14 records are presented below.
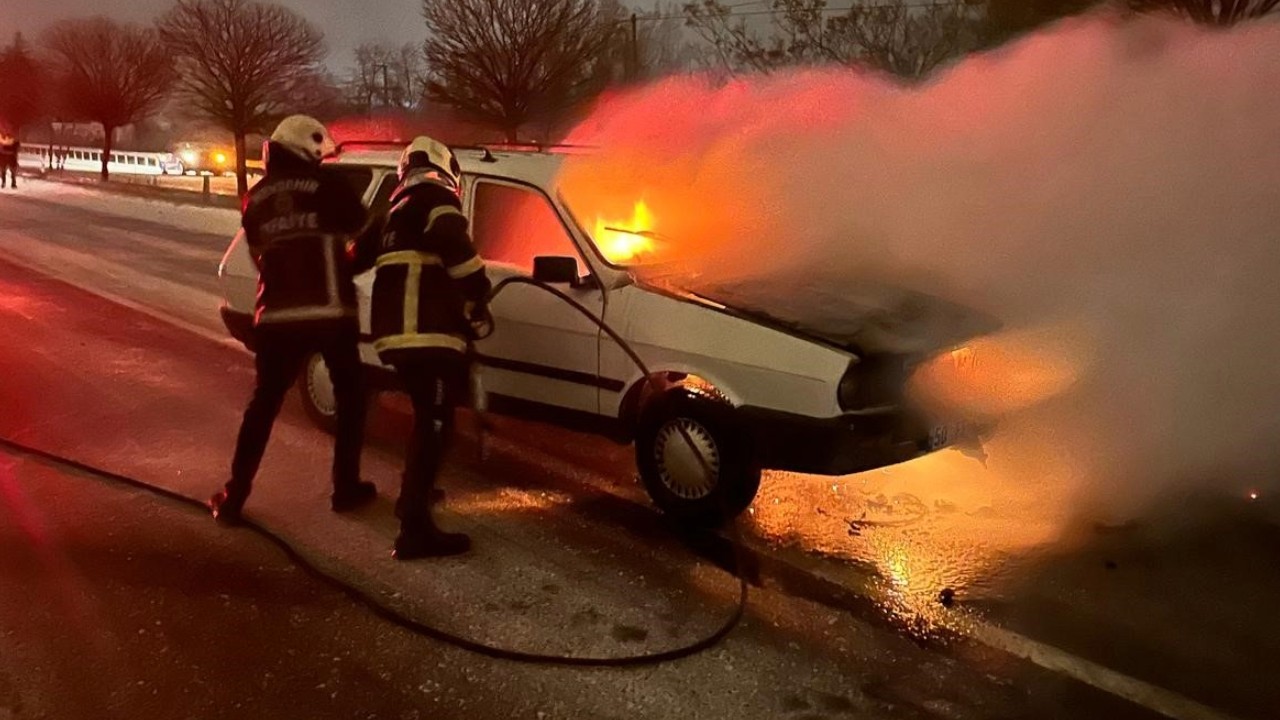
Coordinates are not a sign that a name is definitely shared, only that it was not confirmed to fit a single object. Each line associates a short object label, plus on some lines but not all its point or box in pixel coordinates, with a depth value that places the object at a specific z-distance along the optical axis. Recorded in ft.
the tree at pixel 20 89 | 152.87
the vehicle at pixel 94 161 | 143.23
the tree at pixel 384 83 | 103.65
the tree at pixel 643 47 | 65.72
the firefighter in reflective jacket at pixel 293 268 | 15.08
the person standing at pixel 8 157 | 99.40
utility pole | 68.33
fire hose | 11.76
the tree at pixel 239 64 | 89.56
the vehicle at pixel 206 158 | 127.60
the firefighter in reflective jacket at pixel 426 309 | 14.26
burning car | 14.53
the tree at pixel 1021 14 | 35.68
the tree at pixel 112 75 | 124.36
